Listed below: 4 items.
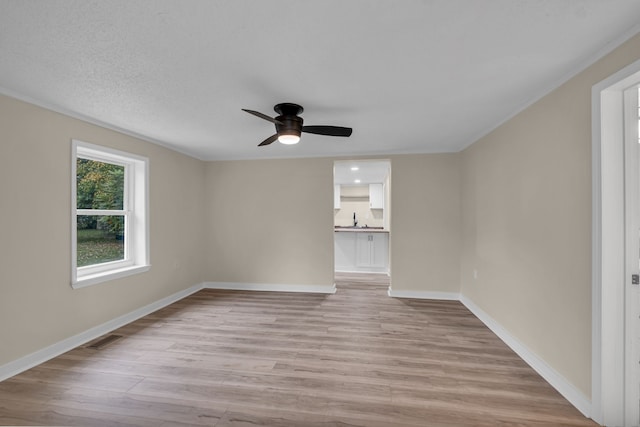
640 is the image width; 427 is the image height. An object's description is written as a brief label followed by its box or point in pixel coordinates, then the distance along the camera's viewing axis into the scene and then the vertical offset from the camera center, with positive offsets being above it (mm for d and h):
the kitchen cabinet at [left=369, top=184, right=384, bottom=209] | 7714 +482
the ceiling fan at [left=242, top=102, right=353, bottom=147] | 2521 +794
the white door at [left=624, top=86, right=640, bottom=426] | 1683 -280
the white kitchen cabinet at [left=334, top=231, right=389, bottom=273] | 6410 -931
